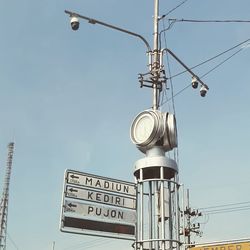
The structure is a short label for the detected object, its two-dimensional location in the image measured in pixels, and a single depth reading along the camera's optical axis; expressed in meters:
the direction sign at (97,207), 8.30
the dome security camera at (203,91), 11.65
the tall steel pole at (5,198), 87.44
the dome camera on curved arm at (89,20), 10.27
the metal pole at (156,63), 9.85
